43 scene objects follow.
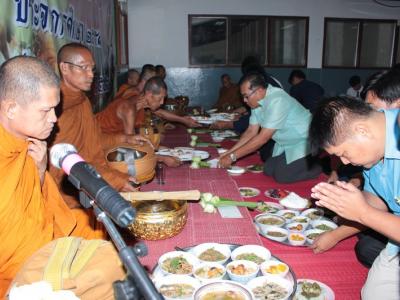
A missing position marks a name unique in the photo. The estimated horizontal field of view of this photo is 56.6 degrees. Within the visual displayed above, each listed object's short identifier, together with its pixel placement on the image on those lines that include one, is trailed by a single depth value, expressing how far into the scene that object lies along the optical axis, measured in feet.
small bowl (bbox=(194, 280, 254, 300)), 4.65
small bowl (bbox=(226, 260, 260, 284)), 5.21
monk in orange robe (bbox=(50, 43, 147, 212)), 8.75
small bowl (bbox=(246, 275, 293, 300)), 5.07
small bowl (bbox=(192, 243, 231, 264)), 5.82
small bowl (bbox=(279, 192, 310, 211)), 8.71
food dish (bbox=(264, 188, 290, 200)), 9.48
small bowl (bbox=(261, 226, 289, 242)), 7.21
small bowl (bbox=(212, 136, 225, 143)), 14.80
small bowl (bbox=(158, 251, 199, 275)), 5.24
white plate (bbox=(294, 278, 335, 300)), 5.50
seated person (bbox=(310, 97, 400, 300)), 4.73
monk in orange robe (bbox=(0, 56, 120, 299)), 4.80
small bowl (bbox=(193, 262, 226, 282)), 5.21
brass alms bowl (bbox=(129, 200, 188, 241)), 5.78
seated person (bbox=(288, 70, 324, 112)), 19.85
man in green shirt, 11.23
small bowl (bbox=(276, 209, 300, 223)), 8.12
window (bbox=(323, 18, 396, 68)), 29.12
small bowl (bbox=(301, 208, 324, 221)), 8.23
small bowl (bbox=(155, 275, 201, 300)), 5.05
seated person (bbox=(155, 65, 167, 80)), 23.82
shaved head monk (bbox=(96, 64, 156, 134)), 12.05
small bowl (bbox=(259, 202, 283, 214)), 8.43
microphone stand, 2.48
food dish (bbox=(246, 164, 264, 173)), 11.86
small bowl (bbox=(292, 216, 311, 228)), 7.79
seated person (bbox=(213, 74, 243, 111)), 25.00
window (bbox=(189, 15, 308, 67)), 28.09
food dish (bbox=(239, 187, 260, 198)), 9.67
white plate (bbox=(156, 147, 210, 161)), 11.14
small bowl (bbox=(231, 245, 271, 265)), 5.74
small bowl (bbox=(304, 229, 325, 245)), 7.47
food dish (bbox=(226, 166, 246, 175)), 11.14
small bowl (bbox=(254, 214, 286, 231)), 7.58
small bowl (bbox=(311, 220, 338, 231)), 7.67
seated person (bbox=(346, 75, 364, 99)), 25.58
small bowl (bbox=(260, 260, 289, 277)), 5.29
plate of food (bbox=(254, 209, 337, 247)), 7.22
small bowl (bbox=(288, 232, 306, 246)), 7.12
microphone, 2.48
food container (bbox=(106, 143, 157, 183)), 7.66
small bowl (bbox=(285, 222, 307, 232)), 7.54
